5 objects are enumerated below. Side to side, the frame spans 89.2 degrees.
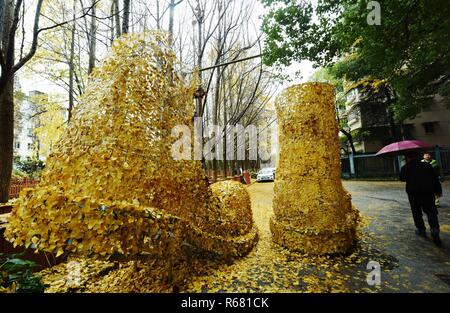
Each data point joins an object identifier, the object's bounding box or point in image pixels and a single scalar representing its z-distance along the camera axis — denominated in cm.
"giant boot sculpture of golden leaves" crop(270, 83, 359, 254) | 408
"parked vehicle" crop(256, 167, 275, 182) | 2223
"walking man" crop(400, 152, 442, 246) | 449
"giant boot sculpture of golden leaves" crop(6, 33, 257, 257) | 221
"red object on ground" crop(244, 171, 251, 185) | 2033
